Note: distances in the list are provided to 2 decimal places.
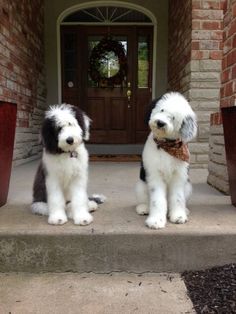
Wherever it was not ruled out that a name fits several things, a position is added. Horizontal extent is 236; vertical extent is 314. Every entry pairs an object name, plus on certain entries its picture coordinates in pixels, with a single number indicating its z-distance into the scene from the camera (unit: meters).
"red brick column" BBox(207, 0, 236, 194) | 3.35
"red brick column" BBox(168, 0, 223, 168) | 5.10
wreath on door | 7.98
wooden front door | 8.02
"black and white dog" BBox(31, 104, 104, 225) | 2.46
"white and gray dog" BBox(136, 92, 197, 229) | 2.45
